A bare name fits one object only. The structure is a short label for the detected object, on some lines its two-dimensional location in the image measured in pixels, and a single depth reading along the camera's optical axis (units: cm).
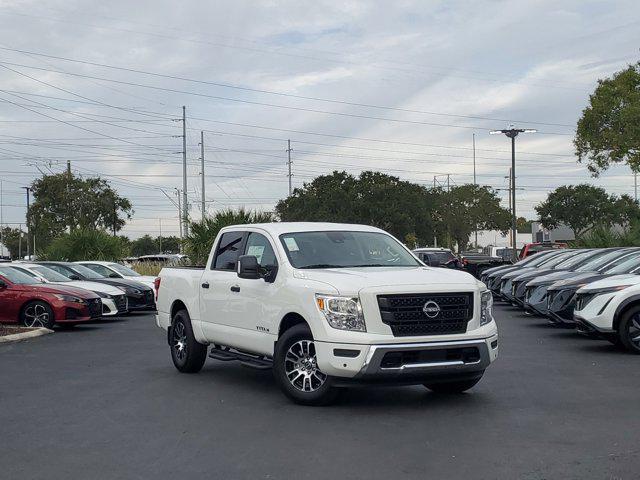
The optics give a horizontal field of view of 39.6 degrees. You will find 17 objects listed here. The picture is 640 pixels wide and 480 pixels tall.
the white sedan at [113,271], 2581
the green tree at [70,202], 7231
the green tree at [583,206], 8225
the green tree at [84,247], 3956
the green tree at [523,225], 14134
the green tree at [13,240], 13662
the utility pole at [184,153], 6031
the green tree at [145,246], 14275
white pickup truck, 846
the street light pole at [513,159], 4497
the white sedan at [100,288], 2156
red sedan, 1866
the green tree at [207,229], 3422
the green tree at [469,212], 8769
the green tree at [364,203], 7475
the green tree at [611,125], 3738
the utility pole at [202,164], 6900
